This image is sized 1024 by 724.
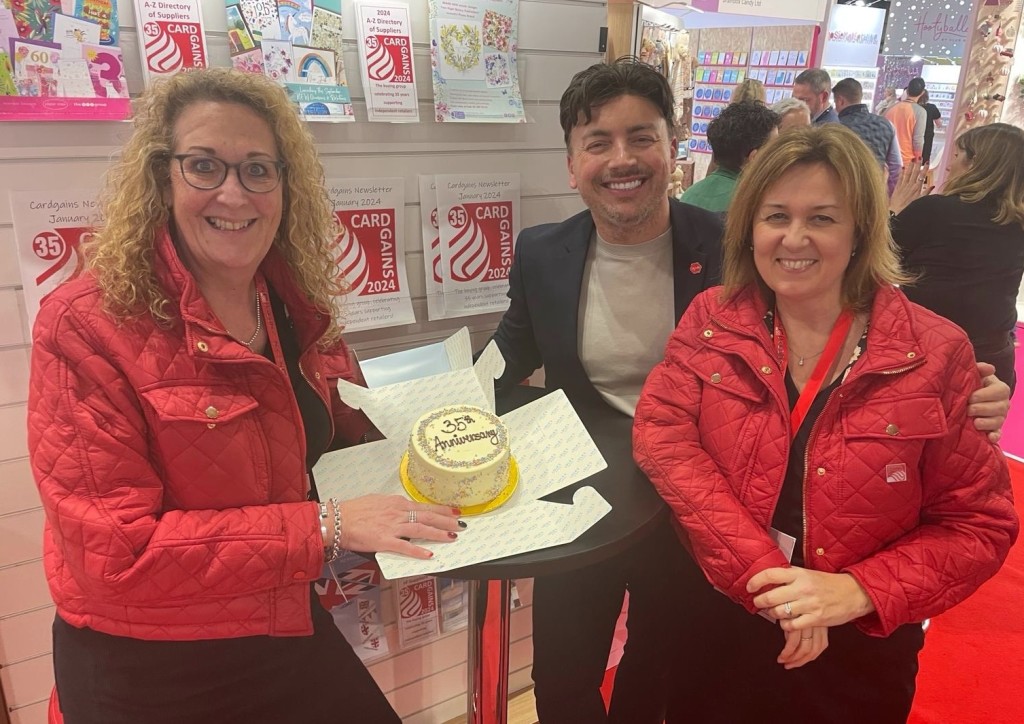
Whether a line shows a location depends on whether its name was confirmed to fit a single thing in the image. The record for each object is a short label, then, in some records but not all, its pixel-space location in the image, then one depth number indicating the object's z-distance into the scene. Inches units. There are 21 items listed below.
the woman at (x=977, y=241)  115.3
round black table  44.5
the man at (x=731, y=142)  116.7
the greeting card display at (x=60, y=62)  54.8
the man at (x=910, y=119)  242.8
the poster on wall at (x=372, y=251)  73.9
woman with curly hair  43.8
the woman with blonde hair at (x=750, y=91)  138.7
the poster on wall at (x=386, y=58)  68.6
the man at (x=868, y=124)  207.2
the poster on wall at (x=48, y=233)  58.9
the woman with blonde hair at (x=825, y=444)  47.3
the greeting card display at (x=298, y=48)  63.3
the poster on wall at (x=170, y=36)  59.3
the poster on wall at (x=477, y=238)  80.1
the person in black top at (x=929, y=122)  249.8
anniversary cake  49.4
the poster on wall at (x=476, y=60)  72.7
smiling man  67.9
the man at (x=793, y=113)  160.7
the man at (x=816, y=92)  210.1
